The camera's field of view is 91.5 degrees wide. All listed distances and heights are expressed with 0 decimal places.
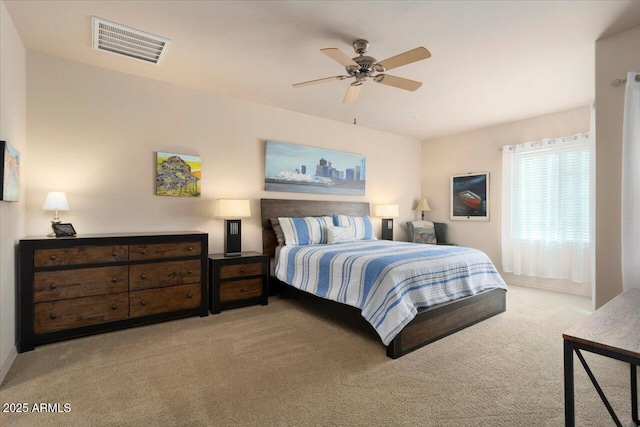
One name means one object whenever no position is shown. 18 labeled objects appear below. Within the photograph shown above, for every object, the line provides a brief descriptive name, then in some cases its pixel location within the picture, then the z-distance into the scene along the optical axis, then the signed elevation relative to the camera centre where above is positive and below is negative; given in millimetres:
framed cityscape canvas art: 4613 +710
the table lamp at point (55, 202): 2908 +94
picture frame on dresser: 2887 -165
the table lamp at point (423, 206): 6258 +174
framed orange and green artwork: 3701 +469
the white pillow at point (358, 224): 4879 -156
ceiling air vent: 2631 +1555
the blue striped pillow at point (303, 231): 4254 -238
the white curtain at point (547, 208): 4418 +110
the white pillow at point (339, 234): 4426 -294
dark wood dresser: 2650 -672
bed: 2625 -943
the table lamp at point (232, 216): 3865 -36
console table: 1181 -495
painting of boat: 5562 +334
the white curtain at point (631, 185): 2438 +245
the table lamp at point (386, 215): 5703 -12
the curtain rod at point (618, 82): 2613 +1135
